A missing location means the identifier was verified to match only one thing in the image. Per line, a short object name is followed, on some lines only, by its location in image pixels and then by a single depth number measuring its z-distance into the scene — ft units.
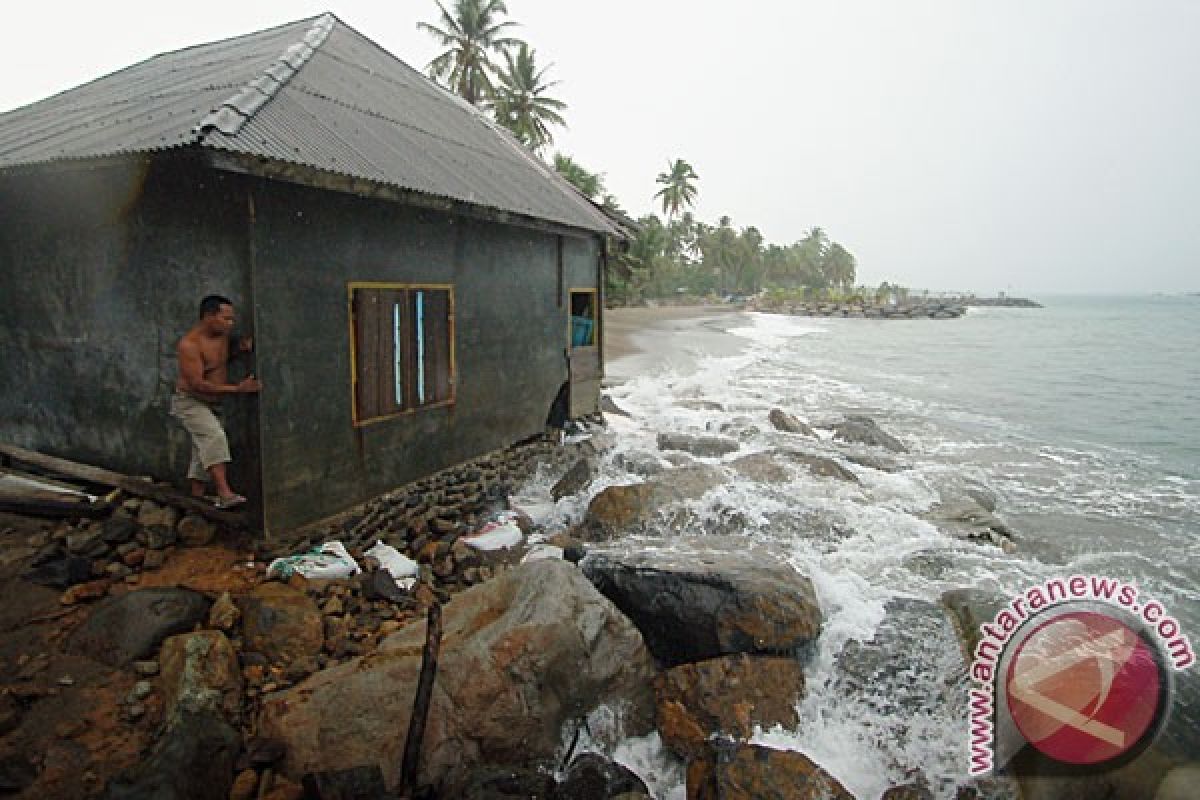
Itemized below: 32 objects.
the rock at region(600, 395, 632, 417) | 45.70
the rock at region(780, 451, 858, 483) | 32.53
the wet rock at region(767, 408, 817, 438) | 44.55
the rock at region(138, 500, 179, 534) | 17.95
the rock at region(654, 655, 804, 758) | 14.33
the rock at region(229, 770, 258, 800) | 11.55
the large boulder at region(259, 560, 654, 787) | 12.66
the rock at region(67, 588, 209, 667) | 14.16
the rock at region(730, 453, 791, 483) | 30.94
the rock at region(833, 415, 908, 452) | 44.37
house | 16.94
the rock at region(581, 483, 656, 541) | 25.41
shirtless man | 16.31
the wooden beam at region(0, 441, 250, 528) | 17.81
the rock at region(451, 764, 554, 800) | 11.82
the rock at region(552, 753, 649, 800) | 12.53
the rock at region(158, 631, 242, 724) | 12.64
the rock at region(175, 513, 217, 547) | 18.04
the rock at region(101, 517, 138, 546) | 17.48
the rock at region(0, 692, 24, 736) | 11.98
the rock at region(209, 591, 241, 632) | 15.15
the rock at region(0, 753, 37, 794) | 10.80
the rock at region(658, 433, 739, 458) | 36.32
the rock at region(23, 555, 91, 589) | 16.25
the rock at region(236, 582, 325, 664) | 14.85
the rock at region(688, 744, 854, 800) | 12.31
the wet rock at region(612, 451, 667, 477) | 31.91
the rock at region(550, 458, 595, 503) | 28.66
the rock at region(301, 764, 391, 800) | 11.28
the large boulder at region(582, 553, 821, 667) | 16.12
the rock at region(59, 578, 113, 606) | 15.76
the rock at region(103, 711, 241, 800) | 10.00
